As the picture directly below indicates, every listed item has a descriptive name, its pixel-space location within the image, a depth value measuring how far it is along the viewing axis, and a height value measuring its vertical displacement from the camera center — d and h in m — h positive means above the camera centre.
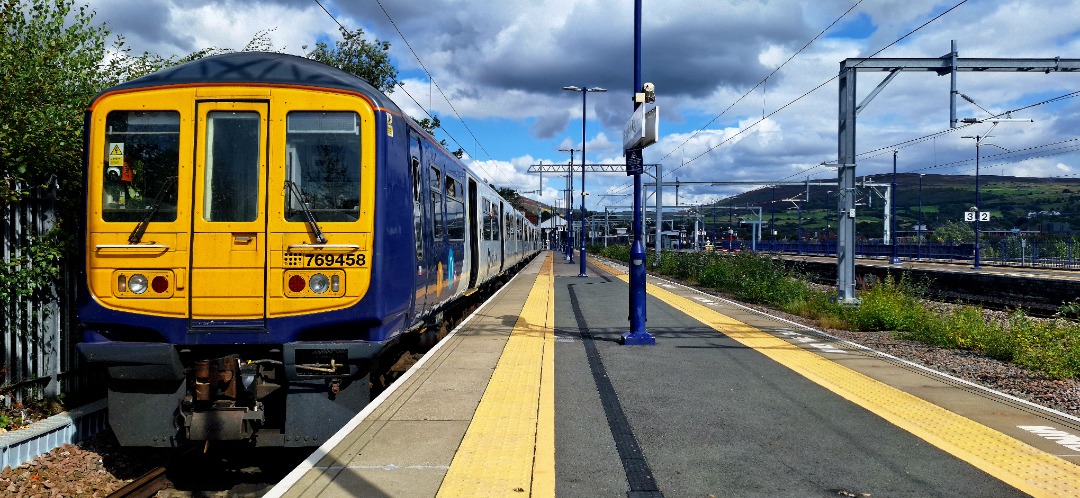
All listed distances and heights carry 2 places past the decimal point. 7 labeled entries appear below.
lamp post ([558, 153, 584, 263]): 48.94 +1.06
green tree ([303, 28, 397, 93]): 20.39 +4.76
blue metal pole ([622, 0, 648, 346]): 10.66 -0.65
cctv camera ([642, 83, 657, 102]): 10.80 +2.10
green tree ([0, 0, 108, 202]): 6.68 +1.29
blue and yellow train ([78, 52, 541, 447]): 5.88 -0.14
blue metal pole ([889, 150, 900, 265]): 35.27 +1.32
